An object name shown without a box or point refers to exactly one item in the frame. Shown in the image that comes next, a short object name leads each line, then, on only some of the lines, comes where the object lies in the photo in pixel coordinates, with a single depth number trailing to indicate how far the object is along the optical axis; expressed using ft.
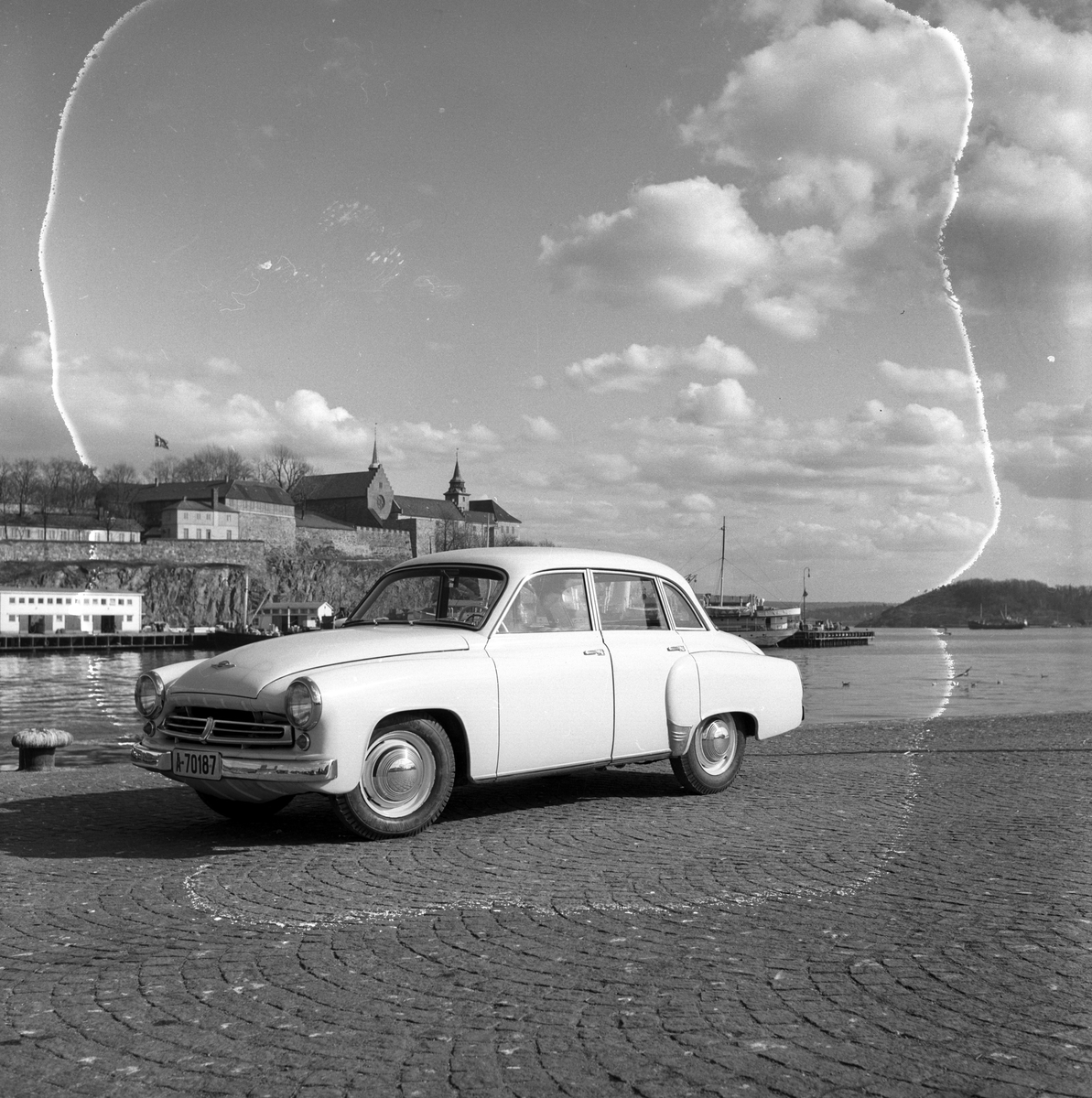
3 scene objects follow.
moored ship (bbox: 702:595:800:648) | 384.27
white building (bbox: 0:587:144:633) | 355.15
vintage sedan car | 22.98
